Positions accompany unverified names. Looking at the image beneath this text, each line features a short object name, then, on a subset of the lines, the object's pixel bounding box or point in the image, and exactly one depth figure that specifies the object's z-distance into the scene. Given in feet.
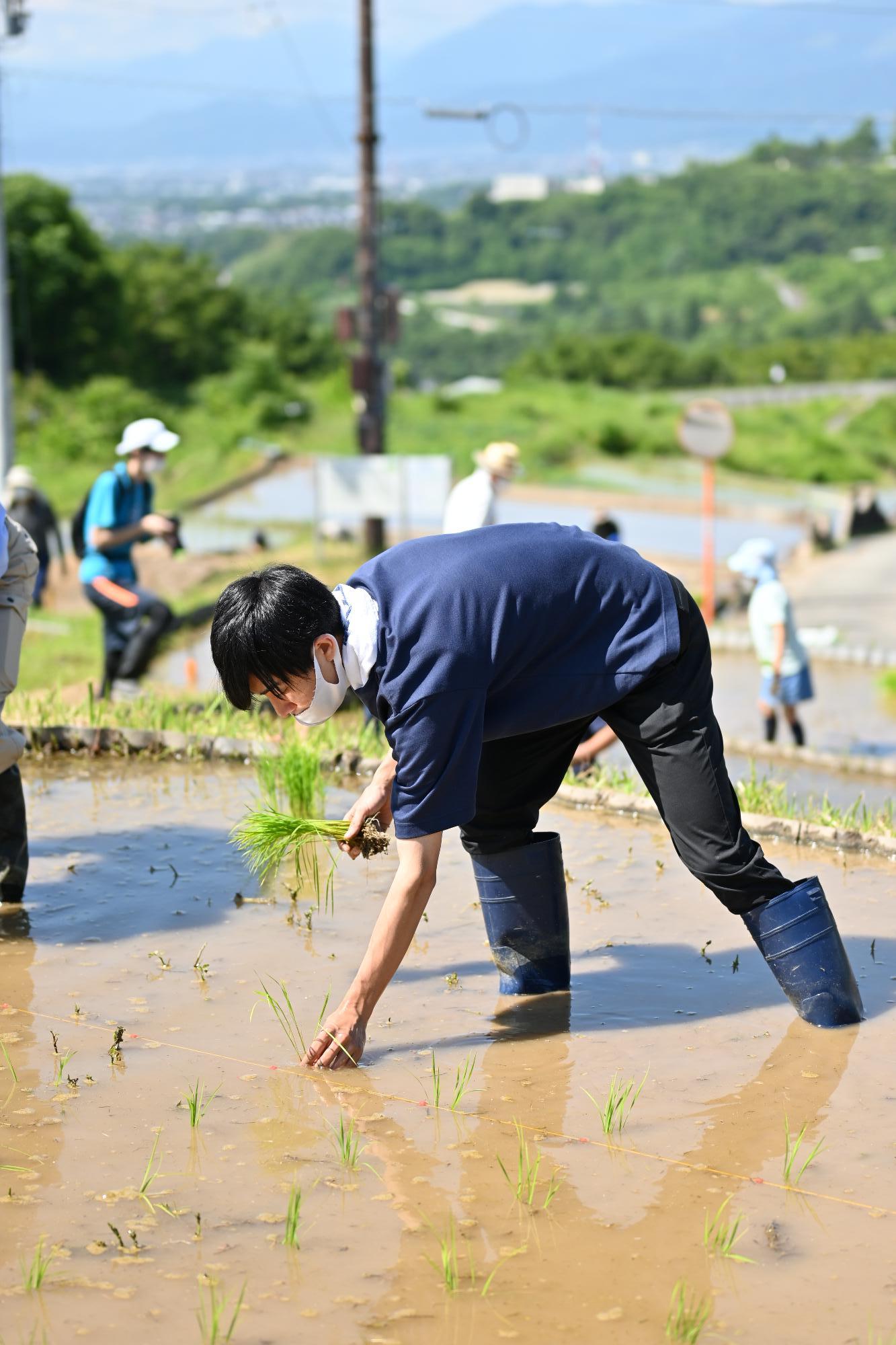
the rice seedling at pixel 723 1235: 20.93
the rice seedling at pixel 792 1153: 22.91
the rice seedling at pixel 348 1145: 23.50
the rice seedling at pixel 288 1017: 27.27
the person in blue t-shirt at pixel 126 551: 56.80
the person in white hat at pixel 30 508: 88.94
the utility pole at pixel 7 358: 106.42
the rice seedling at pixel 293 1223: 21.09
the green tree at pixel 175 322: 378.94
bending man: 23.43
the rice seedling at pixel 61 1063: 26.45
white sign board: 139.44
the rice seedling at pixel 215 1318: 18.80
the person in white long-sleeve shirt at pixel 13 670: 33.63
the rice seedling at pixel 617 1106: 24.50
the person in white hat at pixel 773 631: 65.31
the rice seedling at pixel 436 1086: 25.07
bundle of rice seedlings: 31.50
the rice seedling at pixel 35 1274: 20.10
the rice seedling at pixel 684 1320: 18.92
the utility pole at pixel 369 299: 143.95
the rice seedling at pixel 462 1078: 25.34
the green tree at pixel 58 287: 330.54
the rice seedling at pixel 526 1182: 22.34
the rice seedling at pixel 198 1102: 24.53
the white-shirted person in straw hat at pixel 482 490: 52.29
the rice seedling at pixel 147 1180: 22.41
